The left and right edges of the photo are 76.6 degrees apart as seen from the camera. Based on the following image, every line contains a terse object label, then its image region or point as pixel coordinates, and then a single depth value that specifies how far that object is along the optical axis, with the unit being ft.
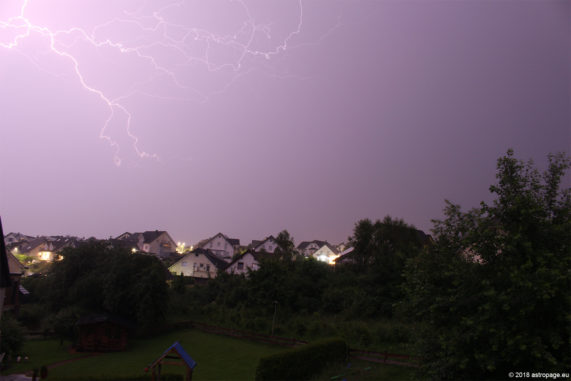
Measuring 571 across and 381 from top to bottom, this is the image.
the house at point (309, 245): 362.82
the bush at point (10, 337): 67.51
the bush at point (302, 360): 54.13
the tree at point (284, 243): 200.44
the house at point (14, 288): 102.89
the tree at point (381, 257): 110.01
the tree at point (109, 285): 104.47
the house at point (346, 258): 147.02
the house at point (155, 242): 276.21
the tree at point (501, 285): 28.53
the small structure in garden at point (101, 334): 95.25
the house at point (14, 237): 353.14
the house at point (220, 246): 263.08
